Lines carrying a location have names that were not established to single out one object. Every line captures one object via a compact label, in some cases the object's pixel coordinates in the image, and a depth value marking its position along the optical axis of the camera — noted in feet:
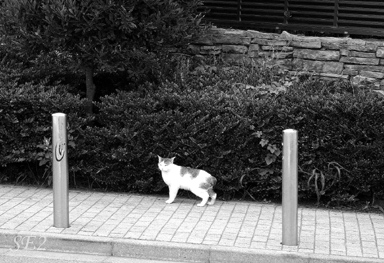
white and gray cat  42.61
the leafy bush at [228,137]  43.05
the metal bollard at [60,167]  37.12
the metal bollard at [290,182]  35.00
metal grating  52.97
